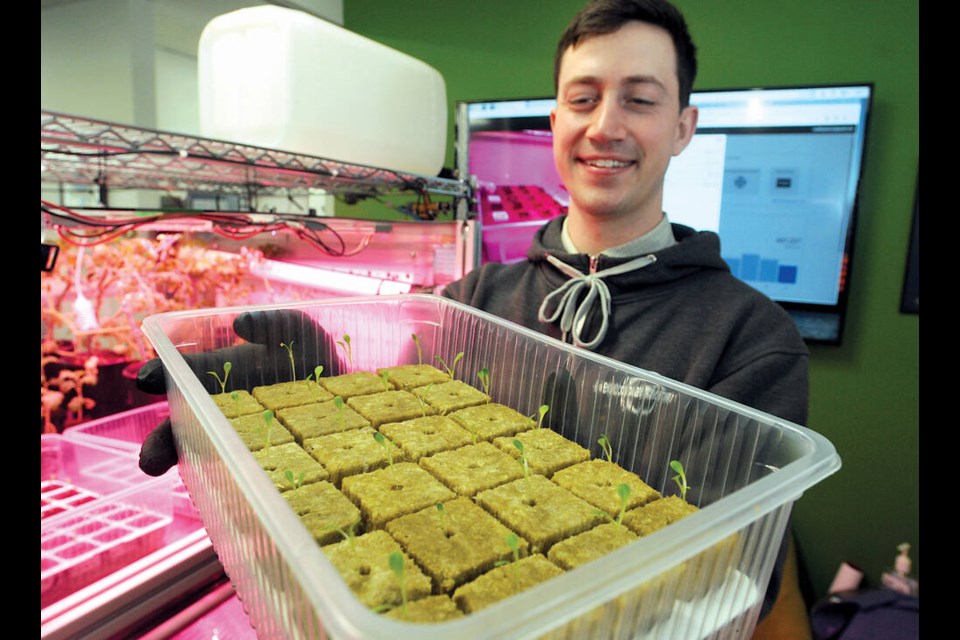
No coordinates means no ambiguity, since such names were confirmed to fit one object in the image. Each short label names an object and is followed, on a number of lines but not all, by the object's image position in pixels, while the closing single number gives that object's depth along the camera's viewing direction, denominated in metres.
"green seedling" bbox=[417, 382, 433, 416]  0.31
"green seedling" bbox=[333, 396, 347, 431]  0.28
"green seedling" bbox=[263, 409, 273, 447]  0.25
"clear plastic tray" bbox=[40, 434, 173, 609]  0.30
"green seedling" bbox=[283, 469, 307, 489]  0.21
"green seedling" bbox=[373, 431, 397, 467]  0.24
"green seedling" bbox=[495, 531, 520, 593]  0.16
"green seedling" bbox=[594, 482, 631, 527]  0.21
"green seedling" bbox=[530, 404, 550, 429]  0.28
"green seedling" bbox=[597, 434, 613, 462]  0.26
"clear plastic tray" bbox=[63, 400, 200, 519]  0.41
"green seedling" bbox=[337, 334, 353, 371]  0.37
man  0.36
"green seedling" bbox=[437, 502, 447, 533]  0.20
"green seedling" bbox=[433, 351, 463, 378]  0.37
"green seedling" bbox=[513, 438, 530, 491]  0.24
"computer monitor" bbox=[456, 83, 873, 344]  0.63
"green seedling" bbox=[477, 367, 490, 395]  0.33
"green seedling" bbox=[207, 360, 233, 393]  0.32
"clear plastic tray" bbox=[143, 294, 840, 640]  0.12
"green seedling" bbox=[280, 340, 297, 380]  0.35
